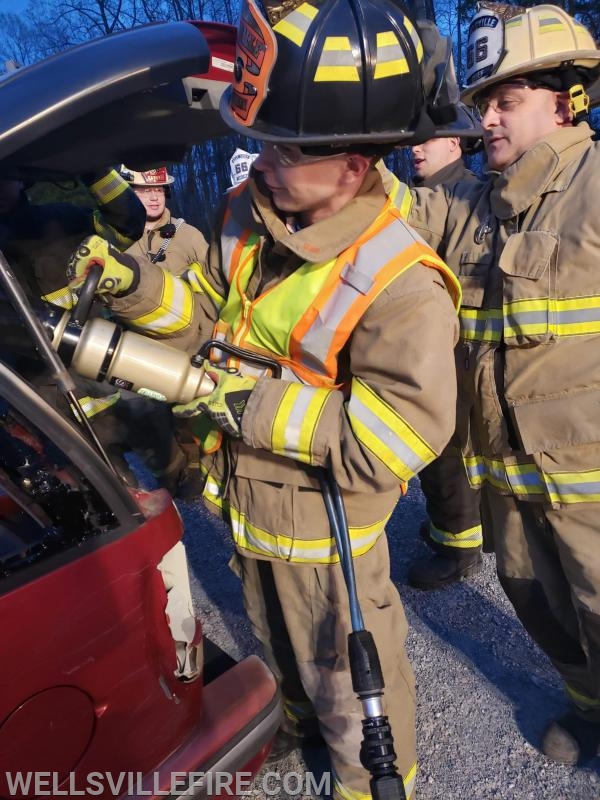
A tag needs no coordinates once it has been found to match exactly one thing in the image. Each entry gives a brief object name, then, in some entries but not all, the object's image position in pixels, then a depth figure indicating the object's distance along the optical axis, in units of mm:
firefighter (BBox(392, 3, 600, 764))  1702
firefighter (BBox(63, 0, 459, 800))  1381
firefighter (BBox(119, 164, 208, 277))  4527
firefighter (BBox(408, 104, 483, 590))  2994
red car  1146
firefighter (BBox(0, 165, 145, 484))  2209
